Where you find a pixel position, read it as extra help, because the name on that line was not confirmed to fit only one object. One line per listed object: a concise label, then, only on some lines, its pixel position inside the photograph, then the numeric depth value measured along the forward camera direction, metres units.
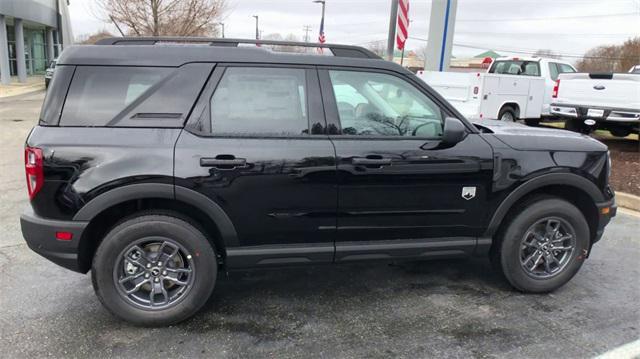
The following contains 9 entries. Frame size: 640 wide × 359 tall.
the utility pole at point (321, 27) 24.80
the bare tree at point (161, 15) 16.47
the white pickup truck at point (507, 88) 10.92
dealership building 24.58
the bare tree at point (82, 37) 52.12
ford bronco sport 3.09
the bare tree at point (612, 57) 45.16
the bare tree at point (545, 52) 72.12
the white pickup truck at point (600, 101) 8.85
